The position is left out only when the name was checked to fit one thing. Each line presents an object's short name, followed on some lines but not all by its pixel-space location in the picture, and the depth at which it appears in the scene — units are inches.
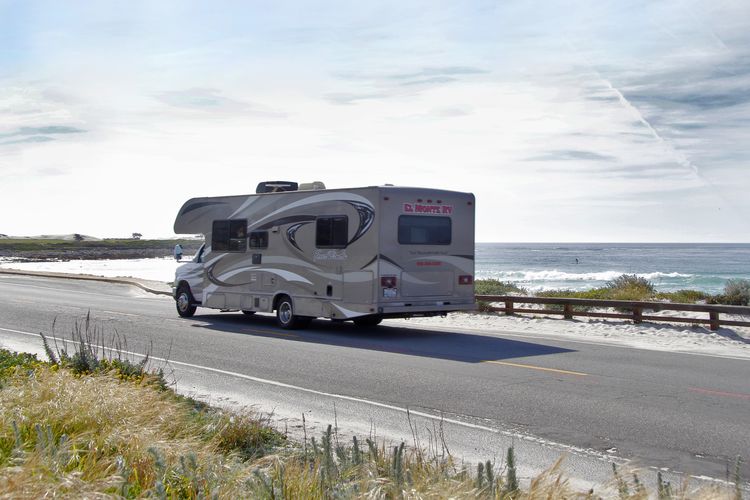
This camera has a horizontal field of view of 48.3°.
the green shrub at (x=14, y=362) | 365.1
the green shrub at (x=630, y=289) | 991.4
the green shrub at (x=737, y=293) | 892.6
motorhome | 664.4
